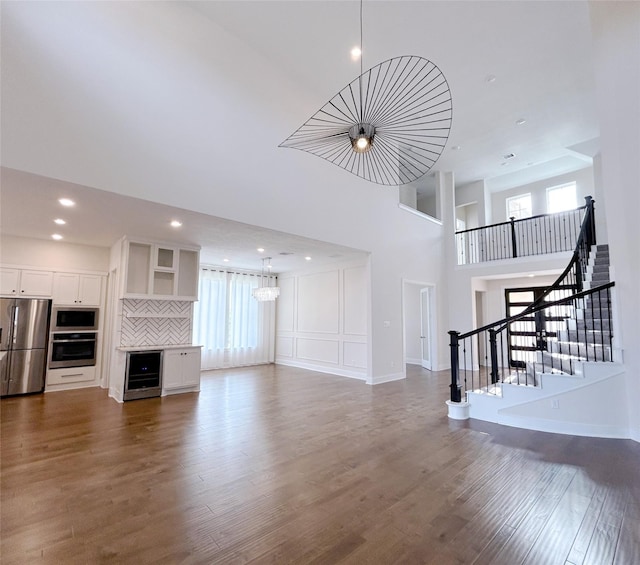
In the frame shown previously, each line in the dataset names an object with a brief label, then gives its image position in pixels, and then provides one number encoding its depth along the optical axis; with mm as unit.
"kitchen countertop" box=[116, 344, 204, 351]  5545
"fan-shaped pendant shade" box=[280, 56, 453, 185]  2834
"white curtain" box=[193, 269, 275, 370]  8672
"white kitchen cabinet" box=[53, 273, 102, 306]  6277
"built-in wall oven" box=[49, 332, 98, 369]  6070
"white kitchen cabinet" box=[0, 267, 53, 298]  5812
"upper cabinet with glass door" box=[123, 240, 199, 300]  5863
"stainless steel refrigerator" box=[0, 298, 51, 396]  5574
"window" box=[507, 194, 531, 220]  10016
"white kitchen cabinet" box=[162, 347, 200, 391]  5844
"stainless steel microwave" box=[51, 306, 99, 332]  6145
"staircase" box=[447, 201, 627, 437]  3811
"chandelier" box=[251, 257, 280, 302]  8031
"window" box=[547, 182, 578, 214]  9258
